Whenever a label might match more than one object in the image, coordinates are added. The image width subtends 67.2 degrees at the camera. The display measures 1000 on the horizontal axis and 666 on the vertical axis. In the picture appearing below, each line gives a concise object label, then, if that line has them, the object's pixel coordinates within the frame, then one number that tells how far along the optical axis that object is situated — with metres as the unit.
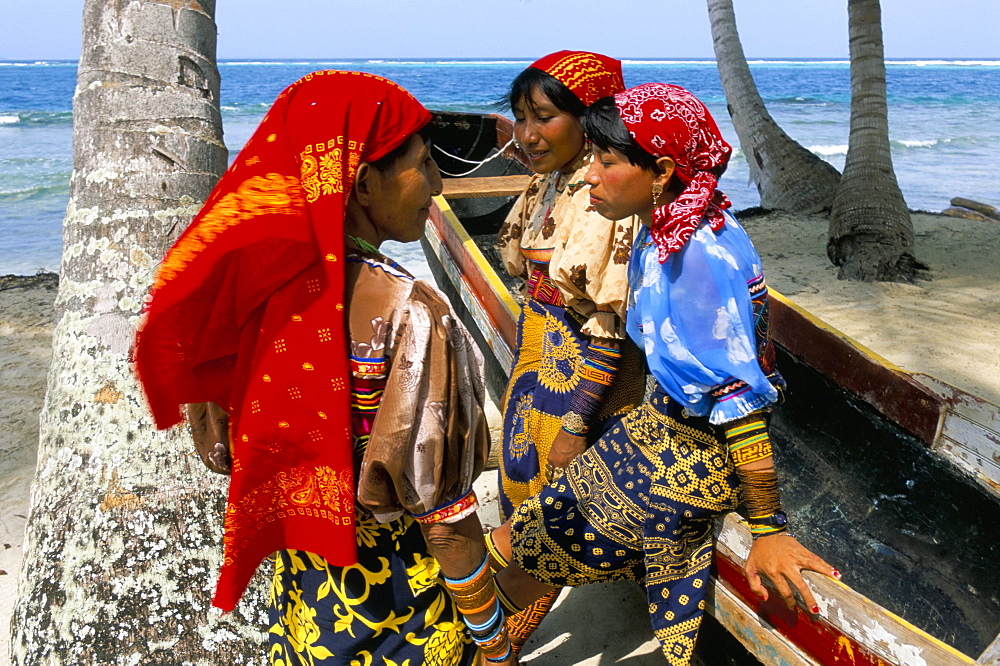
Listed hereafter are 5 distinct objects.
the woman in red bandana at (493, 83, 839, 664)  1.73
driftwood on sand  10.13
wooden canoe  2.03
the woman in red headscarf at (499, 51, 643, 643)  2.25
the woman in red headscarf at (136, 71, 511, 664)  1.30
